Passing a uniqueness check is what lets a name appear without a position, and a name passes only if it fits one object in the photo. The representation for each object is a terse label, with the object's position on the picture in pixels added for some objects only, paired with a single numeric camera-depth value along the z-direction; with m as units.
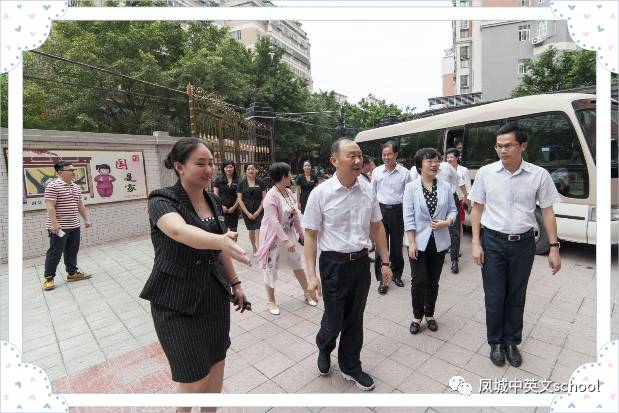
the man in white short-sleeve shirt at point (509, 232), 2.36
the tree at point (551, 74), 10.30
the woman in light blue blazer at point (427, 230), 2.90
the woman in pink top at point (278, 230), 3.33
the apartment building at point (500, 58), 21.11
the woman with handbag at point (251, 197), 5.35
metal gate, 6.95
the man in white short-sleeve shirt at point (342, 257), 2.23
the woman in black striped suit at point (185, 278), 1.55
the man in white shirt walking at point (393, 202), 4.24
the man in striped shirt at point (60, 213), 4.36
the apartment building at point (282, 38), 37.72
